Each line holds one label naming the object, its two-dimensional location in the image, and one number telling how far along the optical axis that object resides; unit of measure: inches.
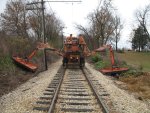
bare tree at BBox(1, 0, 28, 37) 824.7
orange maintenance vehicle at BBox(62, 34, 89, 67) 437.5
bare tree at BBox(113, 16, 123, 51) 1675.1
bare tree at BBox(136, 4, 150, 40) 1456.0
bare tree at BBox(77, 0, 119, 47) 926.9
